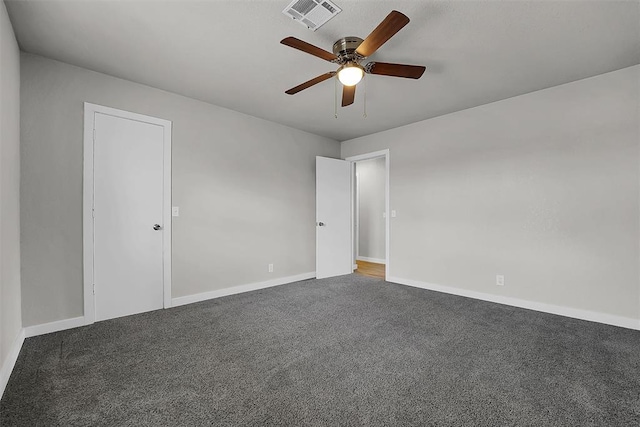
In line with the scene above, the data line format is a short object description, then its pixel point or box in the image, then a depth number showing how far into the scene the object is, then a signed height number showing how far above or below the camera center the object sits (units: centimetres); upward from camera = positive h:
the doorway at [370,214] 645 -1
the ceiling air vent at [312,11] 187 +136
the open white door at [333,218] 483 -7
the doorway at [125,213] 279 +0
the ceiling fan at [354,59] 194 +115
